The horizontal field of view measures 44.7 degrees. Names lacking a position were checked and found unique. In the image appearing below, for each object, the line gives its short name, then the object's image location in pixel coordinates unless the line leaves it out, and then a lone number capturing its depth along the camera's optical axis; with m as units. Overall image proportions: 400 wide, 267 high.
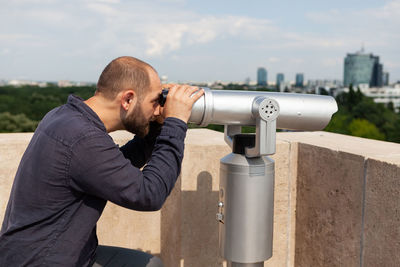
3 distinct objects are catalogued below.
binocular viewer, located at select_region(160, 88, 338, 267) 1.96
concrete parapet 2.38
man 1.63
